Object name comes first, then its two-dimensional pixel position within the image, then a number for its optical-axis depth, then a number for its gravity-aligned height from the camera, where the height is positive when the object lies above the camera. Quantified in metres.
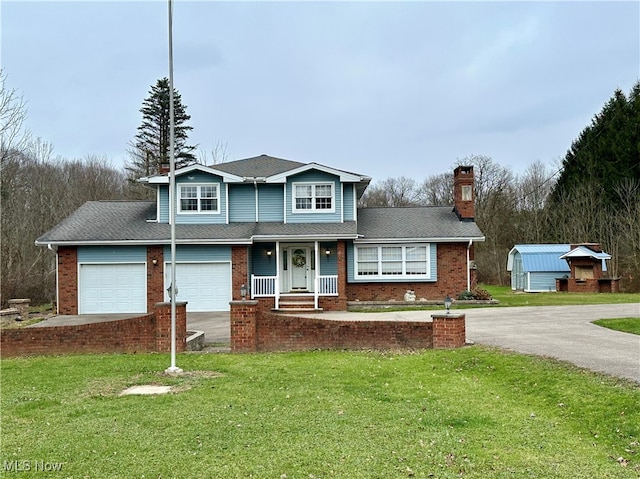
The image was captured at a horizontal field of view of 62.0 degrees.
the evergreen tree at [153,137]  44.03 +10.89
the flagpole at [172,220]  9.77 +0.89
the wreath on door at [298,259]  22.58 +0.22
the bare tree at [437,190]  53.16 +7.40
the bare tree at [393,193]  54.78 +7.46
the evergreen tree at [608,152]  39.75 +8.58
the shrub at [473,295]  21.80 -1.40
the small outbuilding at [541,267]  31.72 -0.41
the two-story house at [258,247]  20.83 +0.72
